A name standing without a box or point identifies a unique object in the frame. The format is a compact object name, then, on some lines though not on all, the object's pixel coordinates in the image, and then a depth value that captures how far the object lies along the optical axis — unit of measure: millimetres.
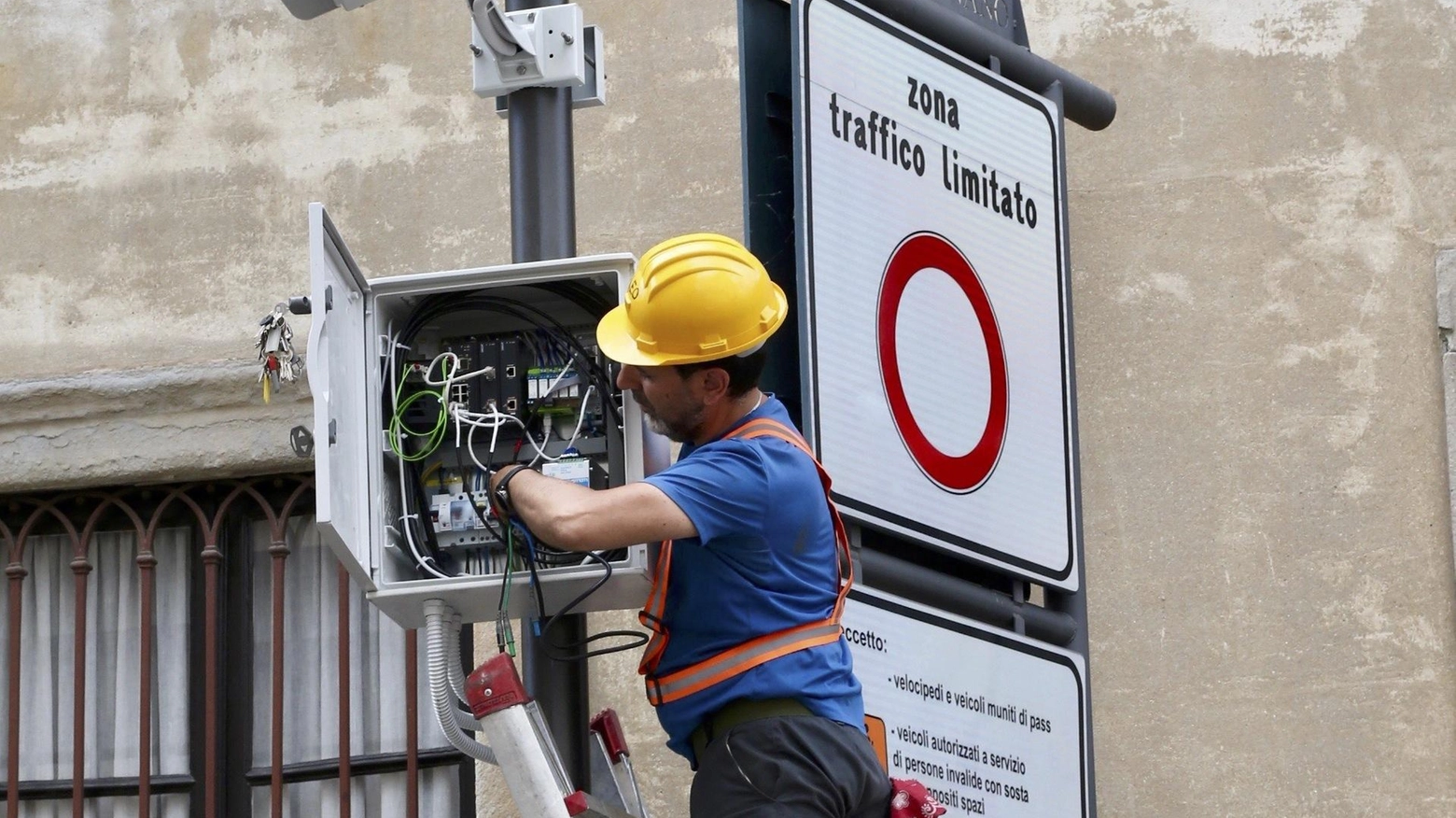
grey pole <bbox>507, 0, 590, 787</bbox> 8648
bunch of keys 8687
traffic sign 8969
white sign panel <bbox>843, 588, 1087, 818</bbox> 8750
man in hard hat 7551
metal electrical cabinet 8258
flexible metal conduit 8242
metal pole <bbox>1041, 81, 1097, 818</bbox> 10492
